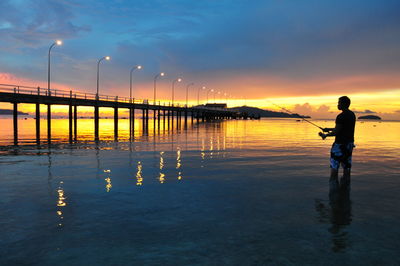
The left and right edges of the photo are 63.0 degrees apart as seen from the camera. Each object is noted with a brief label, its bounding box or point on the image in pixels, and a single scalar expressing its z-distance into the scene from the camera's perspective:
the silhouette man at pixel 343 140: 8.62
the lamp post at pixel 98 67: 50.48
